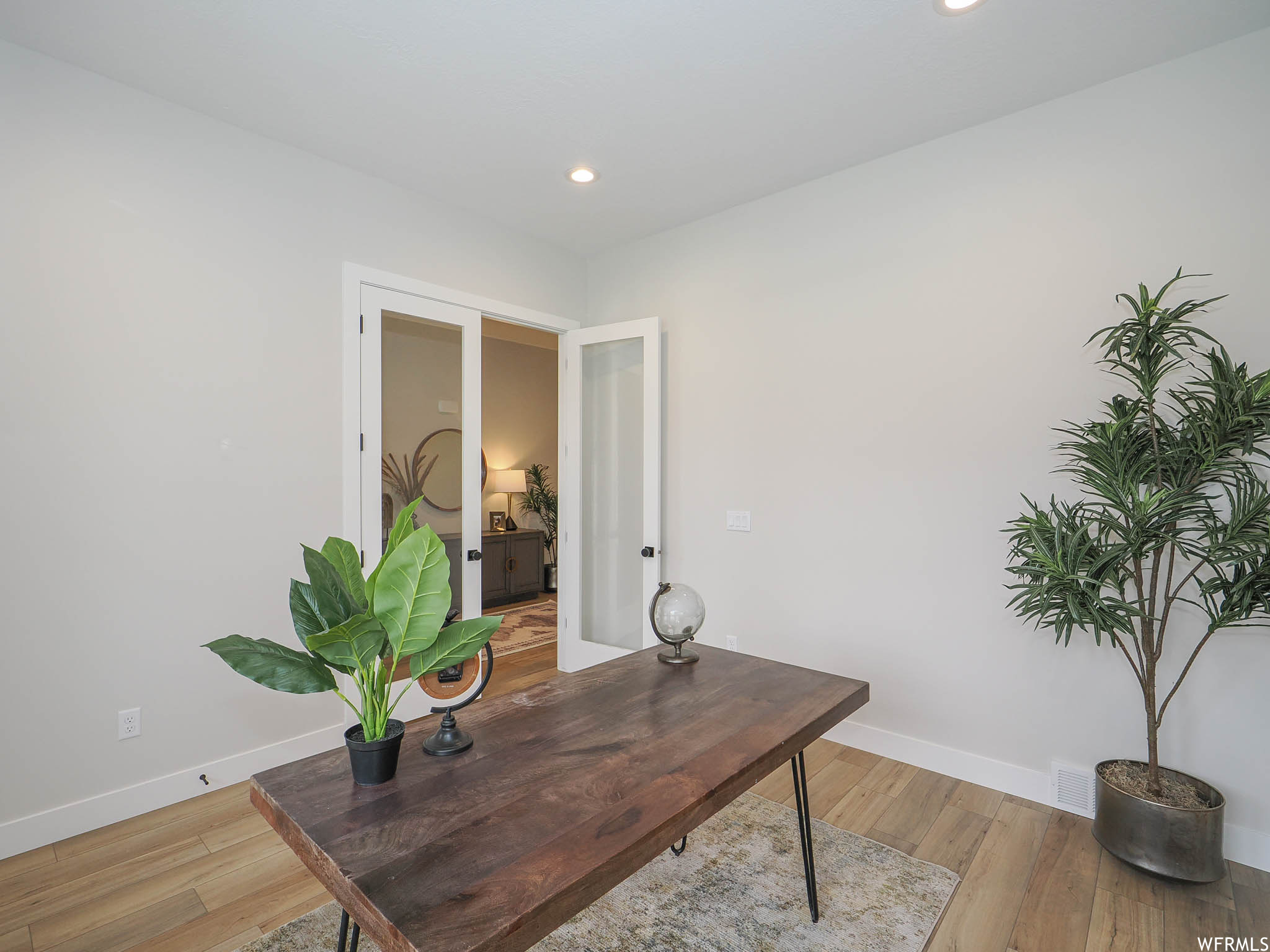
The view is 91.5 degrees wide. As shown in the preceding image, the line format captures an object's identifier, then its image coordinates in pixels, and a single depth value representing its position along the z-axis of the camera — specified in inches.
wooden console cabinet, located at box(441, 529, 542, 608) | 246.8
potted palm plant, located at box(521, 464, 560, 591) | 278.4
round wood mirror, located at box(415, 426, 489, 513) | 129.9
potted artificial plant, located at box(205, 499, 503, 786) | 48.1
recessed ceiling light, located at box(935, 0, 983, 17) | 75.9
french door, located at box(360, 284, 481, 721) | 120.9
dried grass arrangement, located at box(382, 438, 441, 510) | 124.2
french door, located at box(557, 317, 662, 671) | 149.6
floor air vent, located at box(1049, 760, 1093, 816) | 94.1
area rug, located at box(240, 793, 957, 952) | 68.4
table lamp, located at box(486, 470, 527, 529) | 265.9
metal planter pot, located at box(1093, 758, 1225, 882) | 75.0
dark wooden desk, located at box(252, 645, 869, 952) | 38.0
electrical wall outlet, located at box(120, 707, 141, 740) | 94.0
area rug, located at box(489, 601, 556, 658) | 187.0
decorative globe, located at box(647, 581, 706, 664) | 81.7
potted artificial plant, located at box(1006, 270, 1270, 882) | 73.8
